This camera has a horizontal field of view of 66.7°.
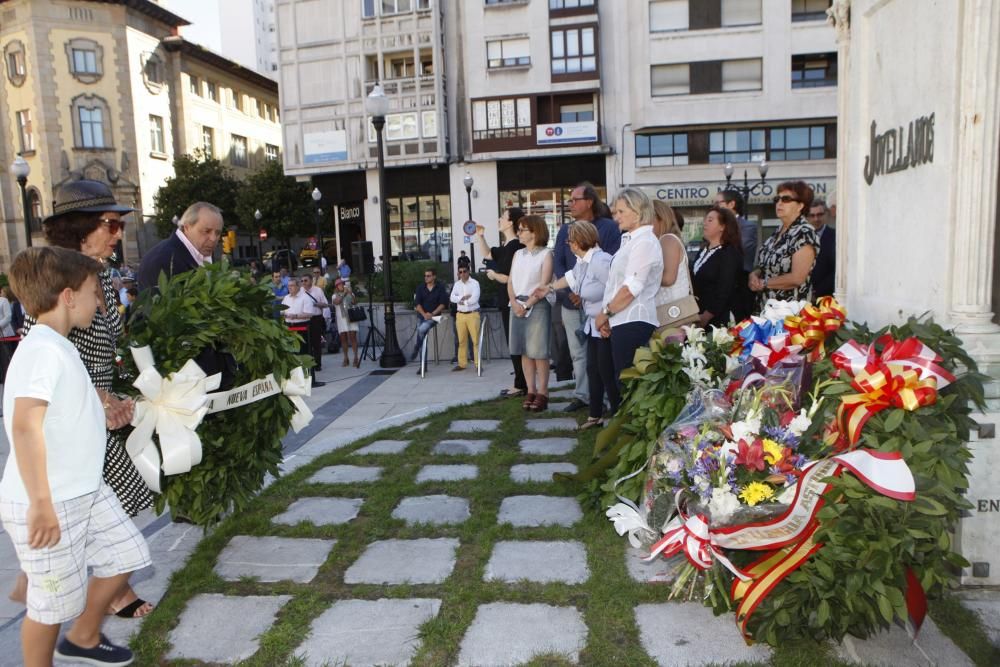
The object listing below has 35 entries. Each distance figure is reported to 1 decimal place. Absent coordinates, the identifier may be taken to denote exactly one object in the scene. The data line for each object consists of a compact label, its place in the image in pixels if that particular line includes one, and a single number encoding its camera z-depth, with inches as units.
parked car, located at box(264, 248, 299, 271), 1552.2
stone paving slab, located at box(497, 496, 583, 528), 177.4
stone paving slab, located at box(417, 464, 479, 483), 213.5
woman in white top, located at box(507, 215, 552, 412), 293.9
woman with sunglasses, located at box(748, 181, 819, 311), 212.7
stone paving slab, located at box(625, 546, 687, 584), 143.7
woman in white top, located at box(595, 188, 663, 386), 206.5
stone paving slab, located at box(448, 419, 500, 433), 274.0
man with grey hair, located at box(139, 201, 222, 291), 171.6
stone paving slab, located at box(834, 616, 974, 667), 113.3
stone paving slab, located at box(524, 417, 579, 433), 268.5
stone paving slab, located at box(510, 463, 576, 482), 210.5
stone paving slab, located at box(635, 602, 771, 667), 116.6
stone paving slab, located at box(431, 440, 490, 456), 243.1
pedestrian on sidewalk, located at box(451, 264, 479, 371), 447.5
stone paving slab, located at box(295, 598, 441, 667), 120.6
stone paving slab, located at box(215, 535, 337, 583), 153.6
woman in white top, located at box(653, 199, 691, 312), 215.5
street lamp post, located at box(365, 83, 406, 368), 478.6
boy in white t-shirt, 103.0
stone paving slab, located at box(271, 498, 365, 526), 183.5
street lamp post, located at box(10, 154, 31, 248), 601.9
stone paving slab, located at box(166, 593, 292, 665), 123.6
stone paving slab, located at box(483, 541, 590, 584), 147.2
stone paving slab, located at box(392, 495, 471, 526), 181.2
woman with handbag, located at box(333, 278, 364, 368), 500.1
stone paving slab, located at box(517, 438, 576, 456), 238.2
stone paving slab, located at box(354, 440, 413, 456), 247.6
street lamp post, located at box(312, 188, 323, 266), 1203.8
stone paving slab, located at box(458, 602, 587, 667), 118.8
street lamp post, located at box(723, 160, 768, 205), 1061.8
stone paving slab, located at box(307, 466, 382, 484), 215.6
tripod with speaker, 516.8
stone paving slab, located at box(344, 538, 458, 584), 149.3
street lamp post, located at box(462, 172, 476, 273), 1115.2
